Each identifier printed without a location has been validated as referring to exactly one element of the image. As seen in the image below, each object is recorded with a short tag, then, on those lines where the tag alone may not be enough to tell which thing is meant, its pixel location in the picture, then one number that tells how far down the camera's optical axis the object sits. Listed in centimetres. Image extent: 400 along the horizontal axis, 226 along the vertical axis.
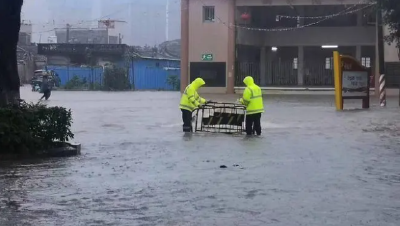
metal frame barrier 1886
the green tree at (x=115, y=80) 5853
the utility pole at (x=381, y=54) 3147
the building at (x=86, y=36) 7869
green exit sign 4800
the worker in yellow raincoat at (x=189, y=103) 1898
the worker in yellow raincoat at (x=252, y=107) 1838
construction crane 7621
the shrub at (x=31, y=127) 1319
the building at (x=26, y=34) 7444
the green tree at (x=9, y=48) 1437
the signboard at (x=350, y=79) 2864
